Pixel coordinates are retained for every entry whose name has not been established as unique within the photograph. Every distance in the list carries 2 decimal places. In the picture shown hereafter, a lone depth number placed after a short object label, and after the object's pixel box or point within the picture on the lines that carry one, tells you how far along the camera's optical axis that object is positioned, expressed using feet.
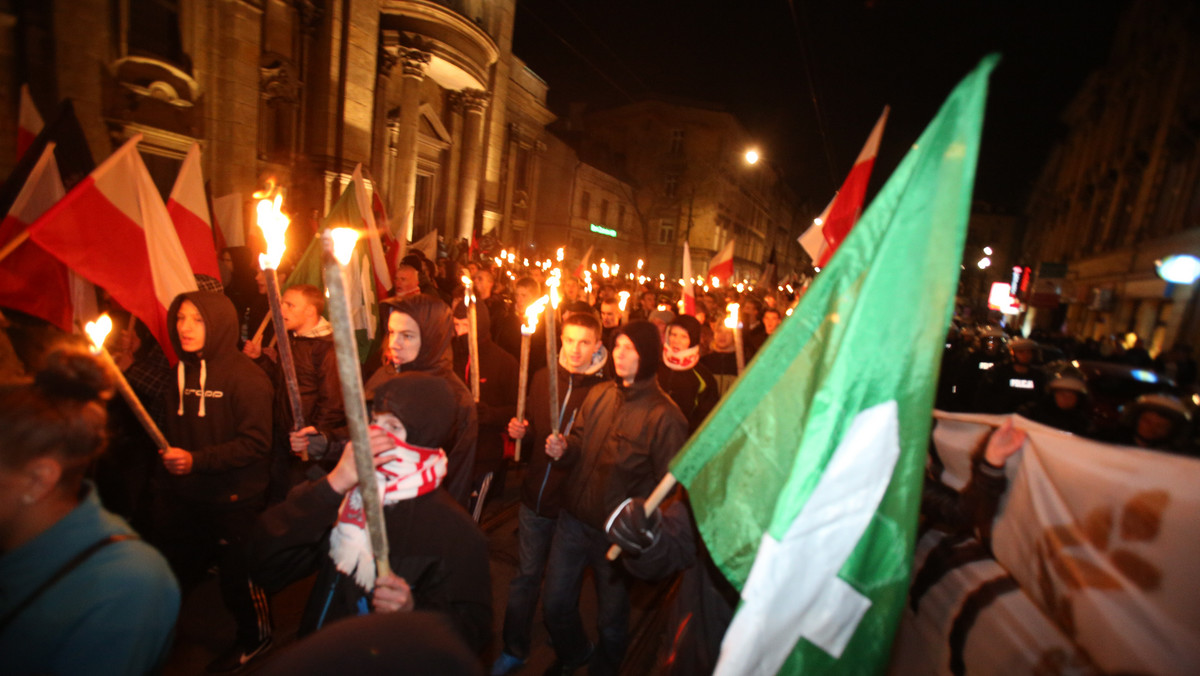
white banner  4.66
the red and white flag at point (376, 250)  19.35
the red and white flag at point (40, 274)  11.15
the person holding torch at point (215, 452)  9.87
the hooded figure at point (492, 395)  14.14
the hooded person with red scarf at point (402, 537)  6.35
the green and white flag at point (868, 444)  4.95
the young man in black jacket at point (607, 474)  9.51
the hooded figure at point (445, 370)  9.80
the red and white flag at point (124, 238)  10.25
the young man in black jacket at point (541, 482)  10.62
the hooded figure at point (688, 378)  15.10
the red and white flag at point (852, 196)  13.71
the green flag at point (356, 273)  16.25
